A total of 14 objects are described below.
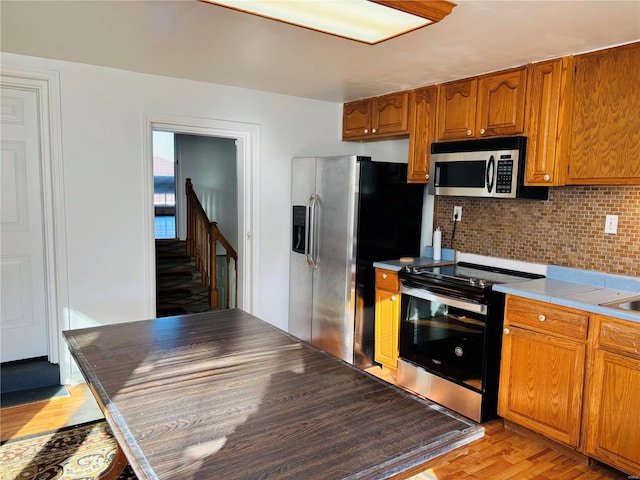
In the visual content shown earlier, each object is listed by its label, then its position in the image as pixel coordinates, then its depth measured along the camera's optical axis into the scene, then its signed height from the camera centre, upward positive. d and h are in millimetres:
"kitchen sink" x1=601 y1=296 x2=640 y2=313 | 2342 -513
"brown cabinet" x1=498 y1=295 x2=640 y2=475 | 2234 -933
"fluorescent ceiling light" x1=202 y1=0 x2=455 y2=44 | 1585 +678
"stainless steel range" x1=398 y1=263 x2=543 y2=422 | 2840 -887
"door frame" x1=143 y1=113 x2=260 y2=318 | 3553 -2
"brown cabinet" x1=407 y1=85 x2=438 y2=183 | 3498 +549
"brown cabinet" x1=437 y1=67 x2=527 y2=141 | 2908 +654
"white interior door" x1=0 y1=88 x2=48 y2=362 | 3199 -305
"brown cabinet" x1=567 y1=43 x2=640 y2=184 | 2424 +481
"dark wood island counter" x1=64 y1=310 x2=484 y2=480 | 1105 -632
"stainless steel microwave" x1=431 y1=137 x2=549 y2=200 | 2896 +224
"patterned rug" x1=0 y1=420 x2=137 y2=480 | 2285 -1408
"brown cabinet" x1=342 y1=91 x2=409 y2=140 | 3732 +713
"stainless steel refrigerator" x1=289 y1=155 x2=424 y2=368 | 3602 -318
